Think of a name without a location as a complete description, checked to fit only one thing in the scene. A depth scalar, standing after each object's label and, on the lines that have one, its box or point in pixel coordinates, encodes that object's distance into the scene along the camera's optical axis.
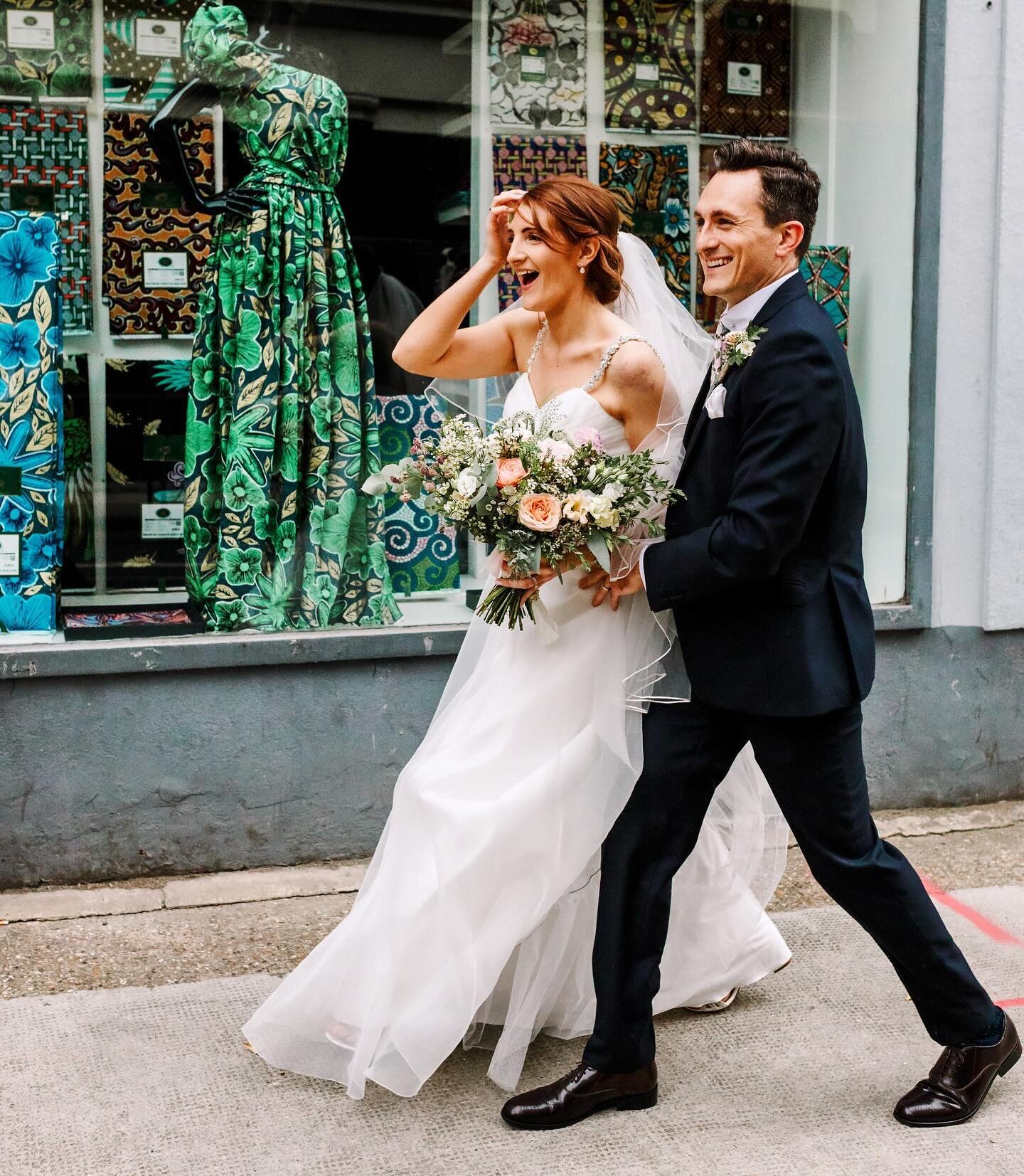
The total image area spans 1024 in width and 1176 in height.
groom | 2.87
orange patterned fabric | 4.81
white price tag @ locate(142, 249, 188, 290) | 4.89
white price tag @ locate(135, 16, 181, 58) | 4.78
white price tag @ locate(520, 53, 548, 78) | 5.22
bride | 3.23
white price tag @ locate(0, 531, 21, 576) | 4.69
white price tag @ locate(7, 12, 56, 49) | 4.64
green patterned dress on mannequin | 4.83
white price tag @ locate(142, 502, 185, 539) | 4.96
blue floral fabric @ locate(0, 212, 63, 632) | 4.60
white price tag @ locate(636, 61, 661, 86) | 5.34
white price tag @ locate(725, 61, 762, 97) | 5.44
